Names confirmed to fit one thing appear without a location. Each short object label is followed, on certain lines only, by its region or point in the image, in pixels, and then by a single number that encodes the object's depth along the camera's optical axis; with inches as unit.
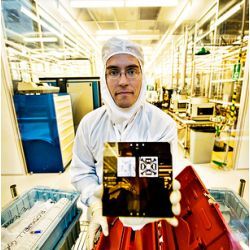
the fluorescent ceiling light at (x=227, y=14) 118.0
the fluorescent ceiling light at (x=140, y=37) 222.1
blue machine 93.8
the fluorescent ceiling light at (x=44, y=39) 154.3
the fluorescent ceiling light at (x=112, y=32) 200.8
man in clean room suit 32.9
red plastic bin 25.1
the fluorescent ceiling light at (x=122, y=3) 121.5
